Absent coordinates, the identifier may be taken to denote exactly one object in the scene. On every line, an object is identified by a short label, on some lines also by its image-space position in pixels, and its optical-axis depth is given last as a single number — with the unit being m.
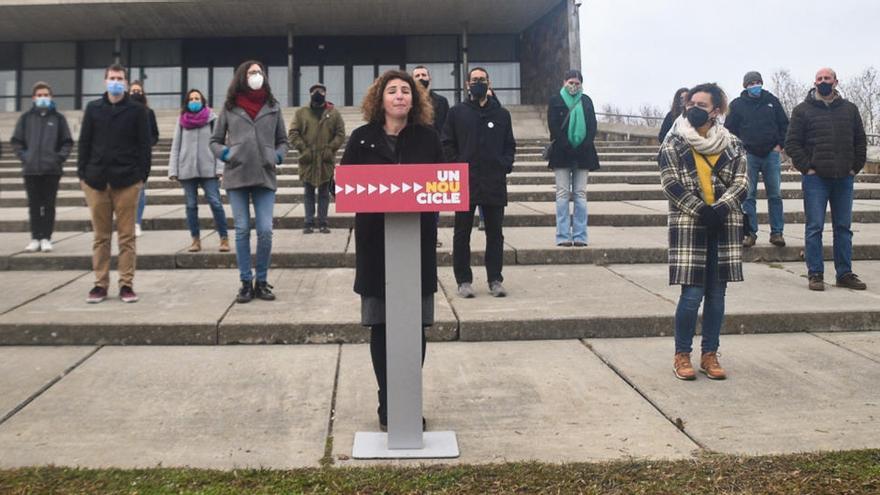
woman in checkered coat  4.42
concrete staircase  5.35
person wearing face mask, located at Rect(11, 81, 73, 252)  7.96
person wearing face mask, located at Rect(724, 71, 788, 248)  7.91
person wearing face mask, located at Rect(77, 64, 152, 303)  5.97
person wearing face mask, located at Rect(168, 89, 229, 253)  7.86
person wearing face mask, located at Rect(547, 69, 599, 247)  7.82
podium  3.43
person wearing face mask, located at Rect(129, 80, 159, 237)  8.45
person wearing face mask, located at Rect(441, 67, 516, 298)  6.27
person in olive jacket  8.66
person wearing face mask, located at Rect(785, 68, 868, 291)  6.55
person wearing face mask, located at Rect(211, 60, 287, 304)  6.01
